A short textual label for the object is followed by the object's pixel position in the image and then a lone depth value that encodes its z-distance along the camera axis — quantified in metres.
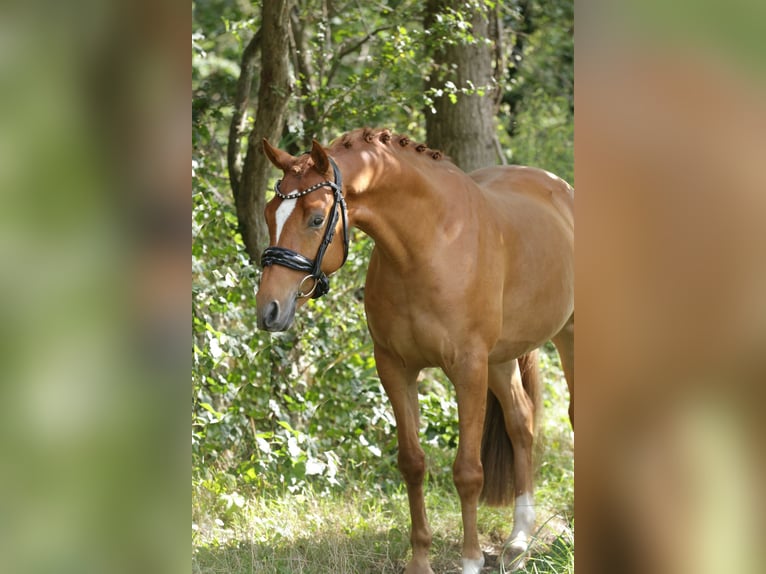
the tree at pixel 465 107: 12.07
